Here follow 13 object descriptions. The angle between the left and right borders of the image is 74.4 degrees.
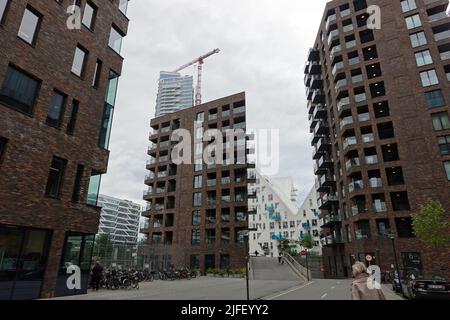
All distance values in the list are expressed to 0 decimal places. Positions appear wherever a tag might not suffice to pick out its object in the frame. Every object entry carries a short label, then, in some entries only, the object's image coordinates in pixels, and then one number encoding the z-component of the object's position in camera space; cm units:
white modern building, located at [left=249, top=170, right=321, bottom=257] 8069
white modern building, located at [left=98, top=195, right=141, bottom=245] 17825
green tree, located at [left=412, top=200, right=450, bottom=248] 2605
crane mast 14288
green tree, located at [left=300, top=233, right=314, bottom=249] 6609
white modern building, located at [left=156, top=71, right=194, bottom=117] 18325
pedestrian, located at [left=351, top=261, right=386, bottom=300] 508
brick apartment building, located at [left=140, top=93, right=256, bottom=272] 4697
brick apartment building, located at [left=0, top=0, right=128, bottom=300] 1259
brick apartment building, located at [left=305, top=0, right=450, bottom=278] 3434
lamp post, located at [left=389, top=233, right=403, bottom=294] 1772
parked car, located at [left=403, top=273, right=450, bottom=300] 1350
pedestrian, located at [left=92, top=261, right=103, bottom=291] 1844
